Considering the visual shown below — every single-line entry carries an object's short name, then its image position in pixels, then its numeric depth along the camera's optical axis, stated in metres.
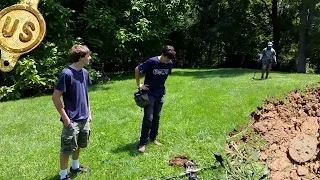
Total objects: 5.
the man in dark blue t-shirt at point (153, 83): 3.98
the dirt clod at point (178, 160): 3.99
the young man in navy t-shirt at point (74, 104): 3.08
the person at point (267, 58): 10.12
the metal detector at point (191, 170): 3.49
